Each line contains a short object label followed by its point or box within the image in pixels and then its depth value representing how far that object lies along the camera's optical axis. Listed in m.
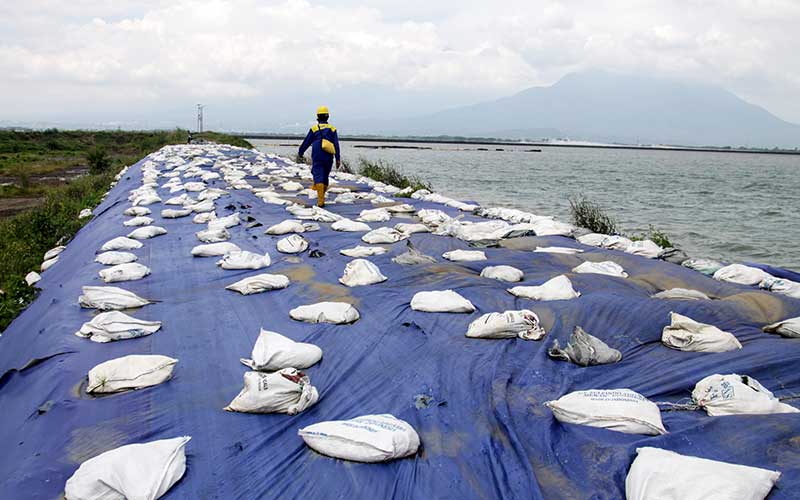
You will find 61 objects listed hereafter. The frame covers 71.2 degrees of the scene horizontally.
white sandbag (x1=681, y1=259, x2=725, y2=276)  5.90
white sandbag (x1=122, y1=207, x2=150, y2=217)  8.36
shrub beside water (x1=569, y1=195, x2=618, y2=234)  10.51
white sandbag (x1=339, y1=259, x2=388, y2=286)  4.95
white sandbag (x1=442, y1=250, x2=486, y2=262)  5.95
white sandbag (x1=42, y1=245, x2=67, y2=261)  7.47
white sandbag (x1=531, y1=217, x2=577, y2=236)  7.57
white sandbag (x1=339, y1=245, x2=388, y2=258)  6.03
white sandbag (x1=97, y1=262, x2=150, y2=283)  4.99
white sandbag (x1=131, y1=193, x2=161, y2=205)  9.26
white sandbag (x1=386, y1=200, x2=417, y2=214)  9.33
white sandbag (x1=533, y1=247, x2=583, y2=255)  6.32
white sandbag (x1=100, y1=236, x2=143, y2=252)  6.11
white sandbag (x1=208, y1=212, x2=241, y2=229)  7.22
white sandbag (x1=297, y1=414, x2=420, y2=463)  2.35
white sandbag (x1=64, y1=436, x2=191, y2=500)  2.17
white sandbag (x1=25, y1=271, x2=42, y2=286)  6.28
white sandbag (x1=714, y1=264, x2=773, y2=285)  5.42
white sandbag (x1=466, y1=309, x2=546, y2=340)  3.63
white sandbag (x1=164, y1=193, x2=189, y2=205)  9.35
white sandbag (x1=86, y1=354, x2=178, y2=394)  2.99
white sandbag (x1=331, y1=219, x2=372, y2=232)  7.40
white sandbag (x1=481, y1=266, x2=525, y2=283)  5.22
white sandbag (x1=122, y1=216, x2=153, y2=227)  7.48
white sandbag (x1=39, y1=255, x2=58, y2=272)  6.98
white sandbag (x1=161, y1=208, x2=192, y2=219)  8.20
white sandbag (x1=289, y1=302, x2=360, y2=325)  4.00
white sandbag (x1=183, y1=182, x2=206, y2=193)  10.92
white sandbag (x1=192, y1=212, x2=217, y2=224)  7.88
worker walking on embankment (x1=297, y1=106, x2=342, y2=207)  8.85
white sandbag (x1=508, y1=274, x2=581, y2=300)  4.52
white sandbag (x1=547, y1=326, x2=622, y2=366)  3.30
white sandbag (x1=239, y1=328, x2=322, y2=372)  3.26
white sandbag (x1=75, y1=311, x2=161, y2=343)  3.66
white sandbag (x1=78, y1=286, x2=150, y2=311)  4.22
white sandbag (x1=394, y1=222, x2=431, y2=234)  7.42
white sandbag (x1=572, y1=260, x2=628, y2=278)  5.48
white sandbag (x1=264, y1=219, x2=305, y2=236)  7.08
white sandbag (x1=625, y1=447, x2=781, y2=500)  1.97
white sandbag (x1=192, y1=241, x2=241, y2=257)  5.86
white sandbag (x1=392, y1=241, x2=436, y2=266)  5.55
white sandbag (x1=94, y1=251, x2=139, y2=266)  5.62
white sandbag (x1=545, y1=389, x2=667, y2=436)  2.53
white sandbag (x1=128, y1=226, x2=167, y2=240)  6.77
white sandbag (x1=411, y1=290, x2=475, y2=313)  4.11
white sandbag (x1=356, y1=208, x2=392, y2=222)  8.35
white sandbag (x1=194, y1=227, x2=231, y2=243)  6.61
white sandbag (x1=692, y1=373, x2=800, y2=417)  2.64
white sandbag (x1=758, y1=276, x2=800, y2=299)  4.97
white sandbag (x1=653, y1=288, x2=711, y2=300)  4.58
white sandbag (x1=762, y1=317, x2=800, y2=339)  3.71
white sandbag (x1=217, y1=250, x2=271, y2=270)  5.37
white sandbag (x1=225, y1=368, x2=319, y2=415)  2.75
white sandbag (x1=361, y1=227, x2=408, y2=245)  6.75
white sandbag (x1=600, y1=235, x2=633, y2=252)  6.92
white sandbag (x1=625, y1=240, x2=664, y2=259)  6.46
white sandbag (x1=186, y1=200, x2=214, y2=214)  8.58
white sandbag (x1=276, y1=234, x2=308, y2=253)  6.15
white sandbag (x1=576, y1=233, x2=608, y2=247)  7.23
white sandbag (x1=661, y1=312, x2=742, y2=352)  3.43
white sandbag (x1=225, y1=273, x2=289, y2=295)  4.66
